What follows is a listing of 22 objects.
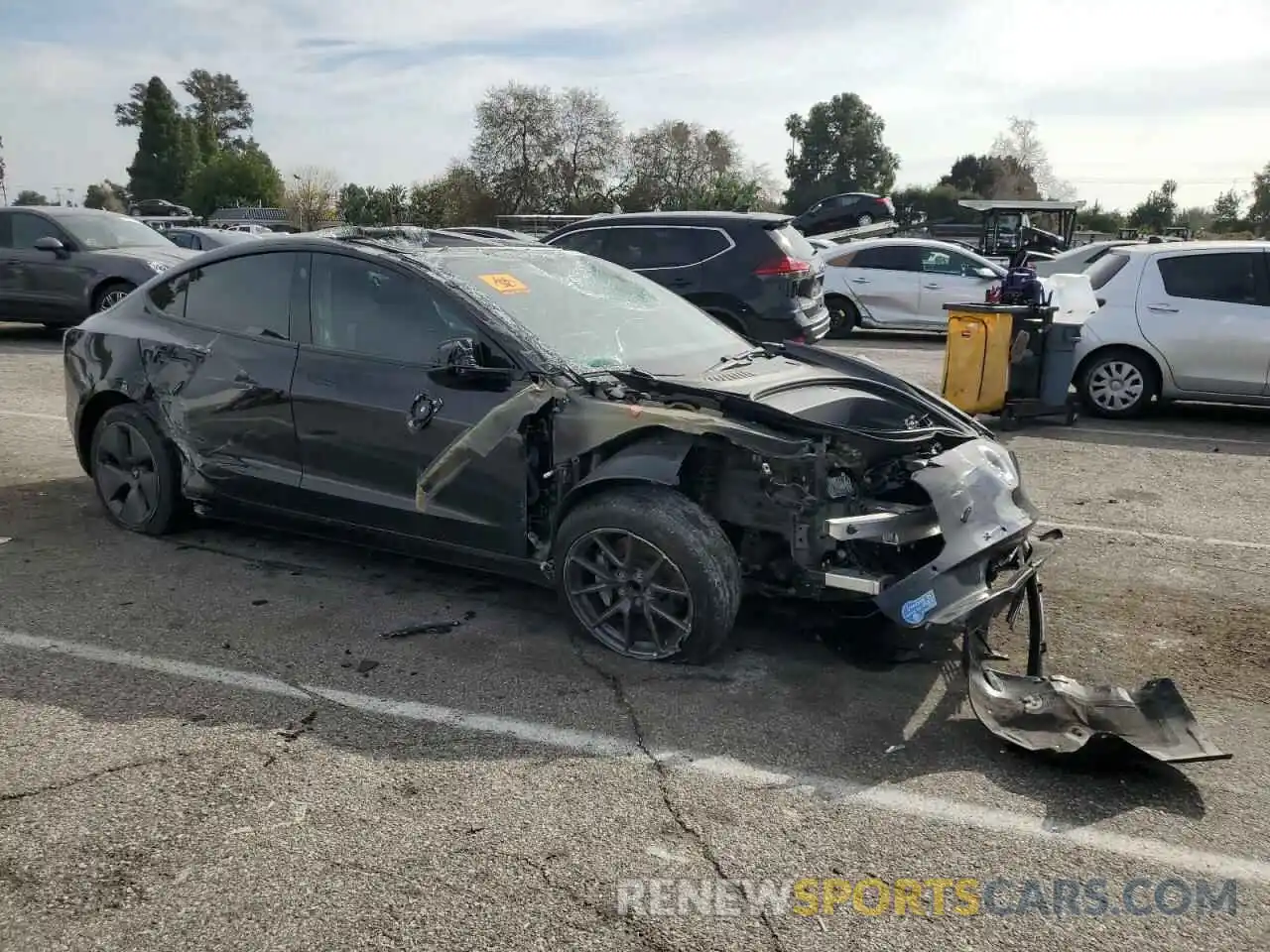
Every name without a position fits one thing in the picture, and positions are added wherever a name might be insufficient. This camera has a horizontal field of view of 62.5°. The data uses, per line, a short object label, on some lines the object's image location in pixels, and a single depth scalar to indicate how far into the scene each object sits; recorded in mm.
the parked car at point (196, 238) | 19406
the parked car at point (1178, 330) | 8938
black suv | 10039
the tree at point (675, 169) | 54312
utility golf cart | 15648
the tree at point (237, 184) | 63062
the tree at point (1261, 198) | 49581
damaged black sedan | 3834
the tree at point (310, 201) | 54562
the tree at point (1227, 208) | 52538
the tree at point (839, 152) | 75750
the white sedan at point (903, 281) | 14922
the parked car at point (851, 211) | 29516
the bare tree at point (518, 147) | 52875
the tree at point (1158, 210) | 49500
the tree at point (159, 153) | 74062
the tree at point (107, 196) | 69125
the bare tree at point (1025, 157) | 64000
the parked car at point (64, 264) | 12805
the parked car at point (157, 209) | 38000
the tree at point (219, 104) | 87562
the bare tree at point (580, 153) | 53438
